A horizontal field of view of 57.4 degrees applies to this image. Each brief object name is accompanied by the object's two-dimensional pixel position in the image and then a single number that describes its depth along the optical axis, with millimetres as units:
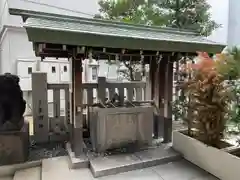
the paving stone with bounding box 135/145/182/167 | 3885
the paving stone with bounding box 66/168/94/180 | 3397
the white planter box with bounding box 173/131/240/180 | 3202
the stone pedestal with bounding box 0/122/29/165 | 3785
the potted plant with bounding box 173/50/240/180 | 3357
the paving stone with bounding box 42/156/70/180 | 3434
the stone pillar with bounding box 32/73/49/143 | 4680
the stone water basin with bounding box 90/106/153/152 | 4055
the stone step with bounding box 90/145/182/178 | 3551
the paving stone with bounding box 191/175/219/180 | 3470
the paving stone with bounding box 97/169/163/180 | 3434
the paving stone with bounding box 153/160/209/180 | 3516
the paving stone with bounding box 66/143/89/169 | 3711
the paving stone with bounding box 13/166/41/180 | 3508
